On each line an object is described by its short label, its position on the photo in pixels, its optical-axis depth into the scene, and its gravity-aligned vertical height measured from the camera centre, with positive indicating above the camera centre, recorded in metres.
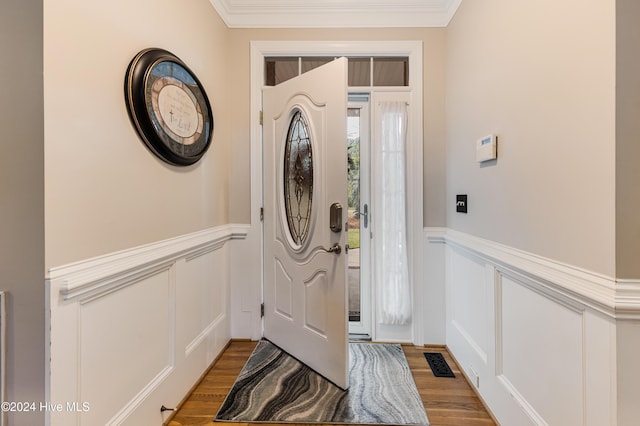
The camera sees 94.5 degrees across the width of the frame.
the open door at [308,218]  1.75 -0.05
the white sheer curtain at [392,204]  2.22 +0.05
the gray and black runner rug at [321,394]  1.55 -1.07
